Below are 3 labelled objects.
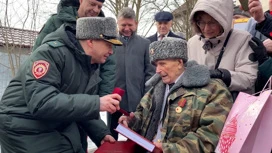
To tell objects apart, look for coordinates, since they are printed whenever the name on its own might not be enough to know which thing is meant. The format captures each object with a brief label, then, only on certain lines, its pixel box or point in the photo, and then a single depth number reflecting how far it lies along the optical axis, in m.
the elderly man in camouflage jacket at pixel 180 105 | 2.26
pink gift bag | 1.84
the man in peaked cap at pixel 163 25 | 5.04
